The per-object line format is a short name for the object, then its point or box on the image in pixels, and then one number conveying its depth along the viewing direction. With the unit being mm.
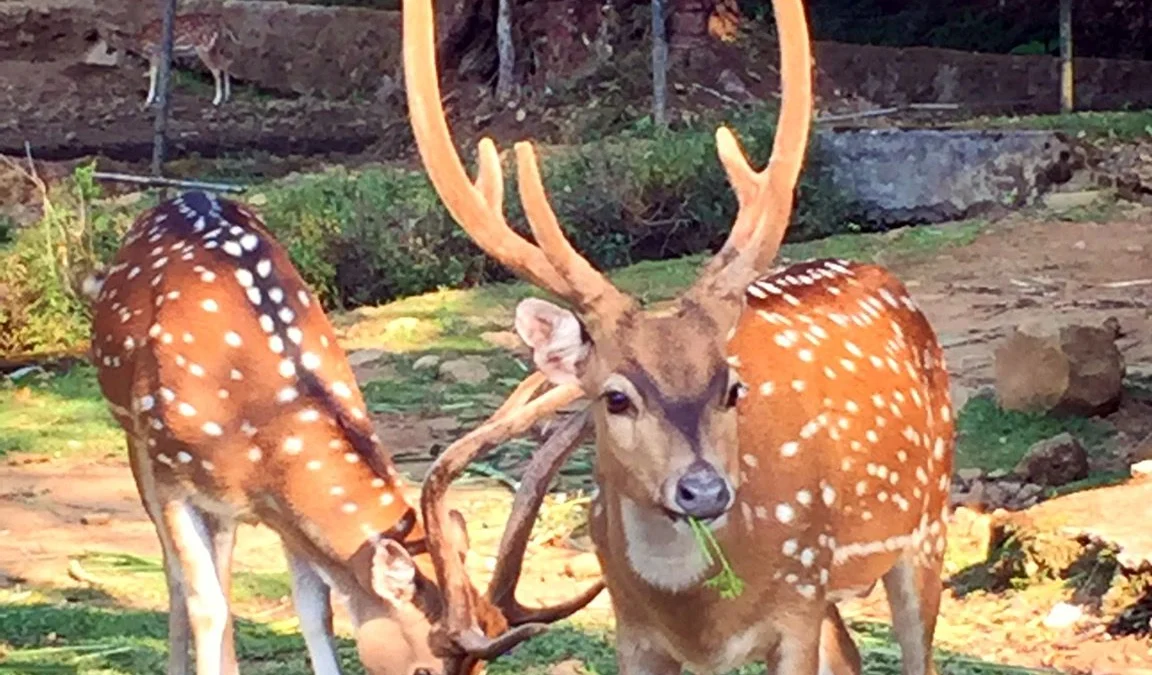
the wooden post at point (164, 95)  14005
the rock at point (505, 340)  10836
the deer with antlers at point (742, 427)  4195
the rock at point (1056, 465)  7902
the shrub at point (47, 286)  11016
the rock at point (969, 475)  8094
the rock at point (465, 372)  10312
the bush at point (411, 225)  11078
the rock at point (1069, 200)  13003
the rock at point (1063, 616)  6426
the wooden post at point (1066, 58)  14914
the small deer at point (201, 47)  20438
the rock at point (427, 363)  10562
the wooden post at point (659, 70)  14234
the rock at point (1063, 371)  8672
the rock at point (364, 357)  10703
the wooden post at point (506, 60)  17172
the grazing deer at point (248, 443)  5213
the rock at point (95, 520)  8242
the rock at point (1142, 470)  7012
